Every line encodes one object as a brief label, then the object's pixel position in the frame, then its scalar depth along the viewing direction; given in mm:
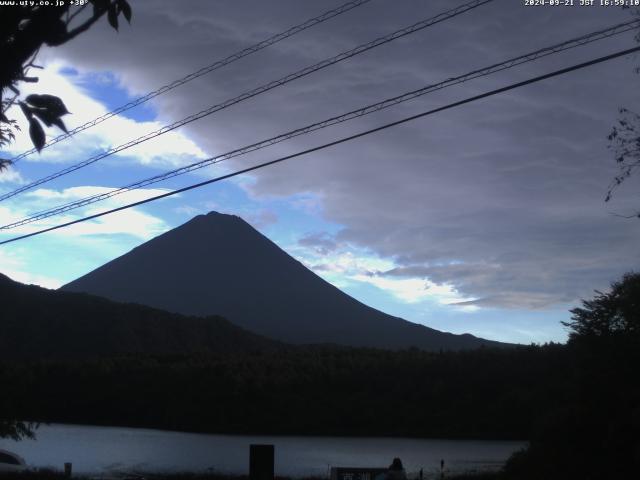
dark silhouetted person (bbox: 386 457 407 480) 14453
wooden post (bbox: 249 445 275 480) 12891
